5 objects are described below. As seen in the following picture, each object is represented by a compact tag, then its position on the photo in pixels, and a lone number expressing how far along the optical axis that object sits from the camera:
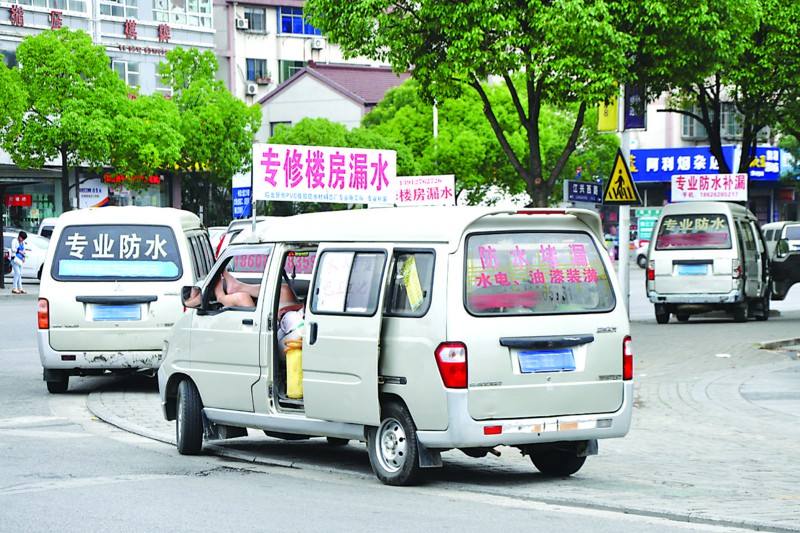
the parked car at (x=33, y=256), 42.09
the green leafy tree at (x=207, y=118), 48.59
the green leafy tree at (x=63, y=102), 40.56
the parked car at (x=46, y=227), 46.25
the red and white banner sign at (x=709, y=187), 29.25
